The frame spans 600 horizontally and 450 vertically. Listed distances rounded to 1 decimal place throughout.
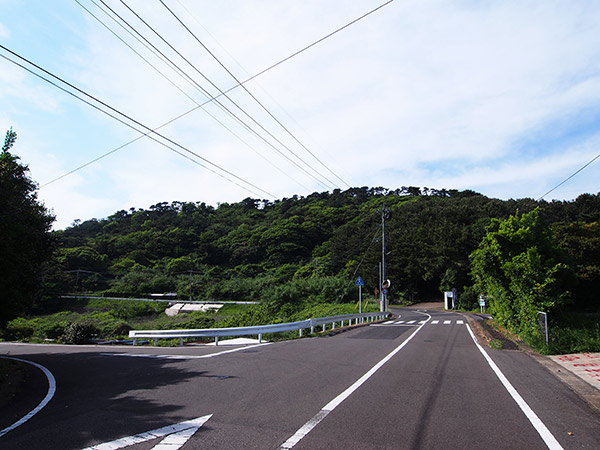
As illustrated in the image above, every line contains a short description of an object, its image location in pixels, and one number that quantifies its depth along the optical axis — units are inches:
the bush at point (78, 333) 841.5
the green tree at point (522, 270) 561.9
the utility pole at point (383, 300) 1384.1
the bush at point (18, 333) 1203.2
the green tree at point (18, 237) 411.2
